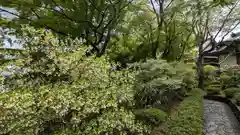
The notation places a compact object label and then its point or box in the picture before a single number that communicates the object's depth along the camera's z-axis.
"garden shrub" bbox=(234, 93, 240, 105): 7.33
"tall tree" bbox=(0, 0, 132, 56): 5.07
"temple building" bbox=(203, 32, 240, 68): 12.76
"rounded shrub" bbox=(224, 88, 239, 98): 8.33
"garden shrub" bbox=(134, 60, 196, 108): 5.19
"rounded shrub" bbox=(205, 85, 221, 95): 10.34
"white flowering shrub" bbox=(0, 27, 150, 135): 2.51
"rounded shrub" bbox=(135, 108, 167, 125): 4.87
